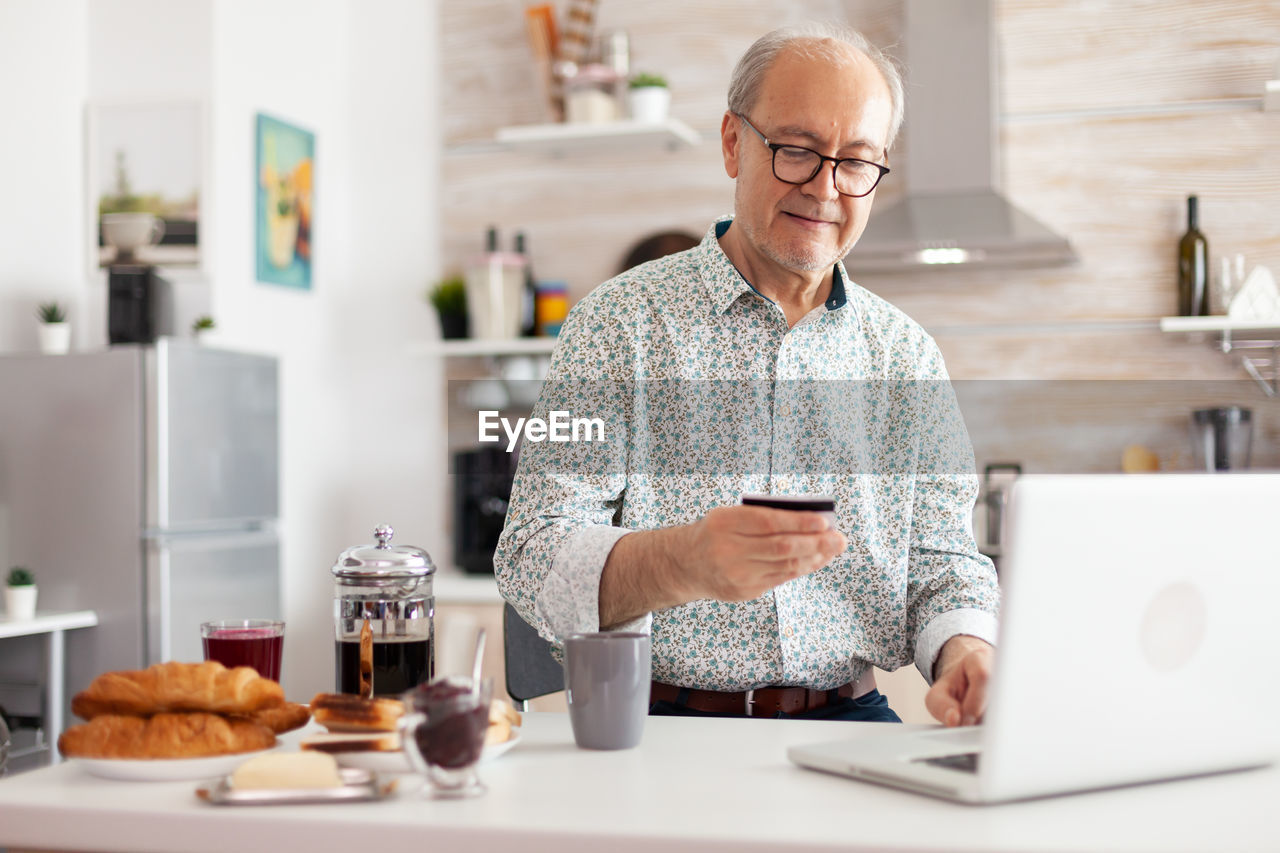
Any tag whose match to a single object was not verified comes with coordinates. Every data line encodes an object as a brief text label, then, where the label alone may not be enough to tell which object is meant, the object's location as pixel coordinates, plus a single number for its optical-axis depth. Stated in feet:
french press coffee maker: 4.04
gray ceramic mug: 3.59
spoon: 3.11
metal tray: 2.96
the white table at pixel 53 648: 9.25
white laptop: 2.88
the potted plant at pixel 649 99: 12.09
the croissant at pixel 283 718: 3.51
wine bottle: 11.00
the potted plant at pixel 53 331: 10.44
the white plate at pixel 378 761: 3.28
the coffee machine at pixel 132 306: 10.26
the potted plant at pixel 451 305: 12.57
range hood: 11.12
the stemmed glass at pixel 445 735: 3.02
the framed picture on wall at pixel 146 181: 11.43
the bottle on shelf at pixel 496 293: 12.32
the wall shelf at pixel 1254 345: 10.98
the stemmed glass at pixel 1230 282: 11.00
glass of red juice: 4.14
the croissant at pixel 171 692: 3.30
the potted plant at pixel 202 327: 10.79
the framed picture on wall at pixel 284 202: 12.07
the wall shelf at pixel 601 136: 12.01
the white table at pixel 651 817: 2.72
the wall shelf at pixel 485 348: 12.20
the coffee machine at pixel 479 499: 12.03
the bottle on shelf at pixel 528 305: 12.55
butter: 3.01
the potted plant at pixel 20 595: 9.51
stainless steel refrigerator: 9.80
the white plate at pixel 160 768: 3.18
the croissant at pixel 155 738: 3.22
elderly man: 5.06
